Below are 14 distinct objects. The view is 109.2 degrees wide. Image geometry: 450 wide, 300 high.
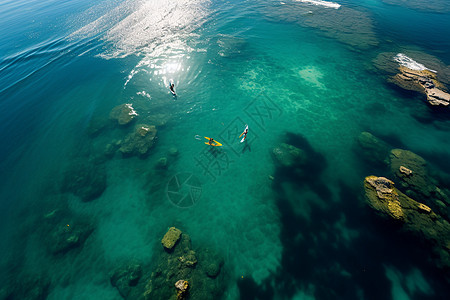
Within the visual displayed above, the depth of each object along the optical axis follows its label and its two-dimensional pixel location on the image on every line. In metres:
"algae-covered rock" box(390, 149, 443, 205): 17.02
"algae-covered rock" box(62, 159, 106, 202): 20.14
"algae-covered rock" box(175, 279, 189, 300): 13.27
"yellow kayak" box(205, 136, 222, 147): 22.40
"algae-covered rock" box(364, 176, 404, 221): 15.74
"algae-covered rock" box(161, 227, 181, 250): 15.62
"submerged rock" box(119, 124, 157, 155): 22.86
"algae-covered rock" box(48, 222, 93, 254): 16.92
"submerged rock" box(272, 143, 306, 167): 20.95
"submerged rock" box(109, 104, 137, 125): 25.77
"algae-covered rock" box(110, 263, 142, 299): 14.53
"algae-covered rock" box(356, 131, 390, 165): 20.52
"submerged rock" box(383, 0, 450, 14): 50.13
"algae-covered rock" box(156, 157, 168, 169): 21.64
